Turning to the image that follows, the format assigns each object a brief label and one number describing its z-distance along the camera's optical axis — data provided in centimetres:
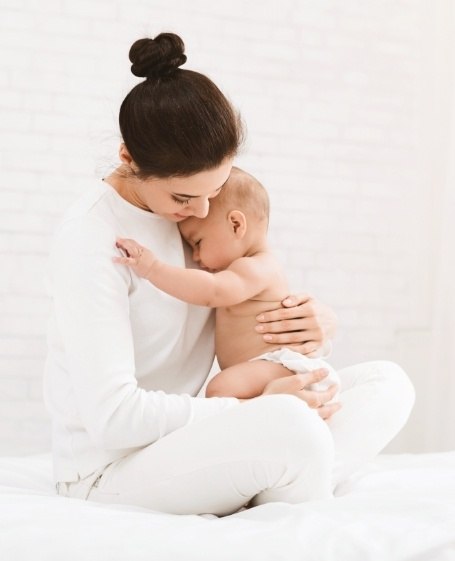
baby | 239
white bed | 191
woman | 216
